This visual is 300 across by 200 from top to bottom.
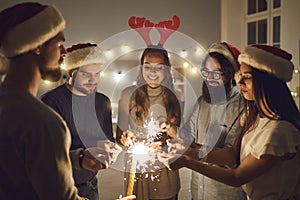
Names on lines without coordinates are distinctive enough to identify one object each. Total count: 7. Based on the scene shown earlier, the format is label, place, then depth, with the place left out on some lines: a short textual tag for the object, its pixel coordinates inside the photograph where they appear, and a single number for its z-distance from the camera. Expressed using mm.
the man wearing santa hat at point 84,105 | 2201
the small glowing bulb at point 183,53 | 8359
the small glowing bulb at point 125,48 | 7880
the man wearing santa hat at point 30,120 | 1108
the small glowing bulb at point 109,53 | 7938
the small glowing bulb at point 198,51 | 8420
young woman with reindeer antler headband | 2531
